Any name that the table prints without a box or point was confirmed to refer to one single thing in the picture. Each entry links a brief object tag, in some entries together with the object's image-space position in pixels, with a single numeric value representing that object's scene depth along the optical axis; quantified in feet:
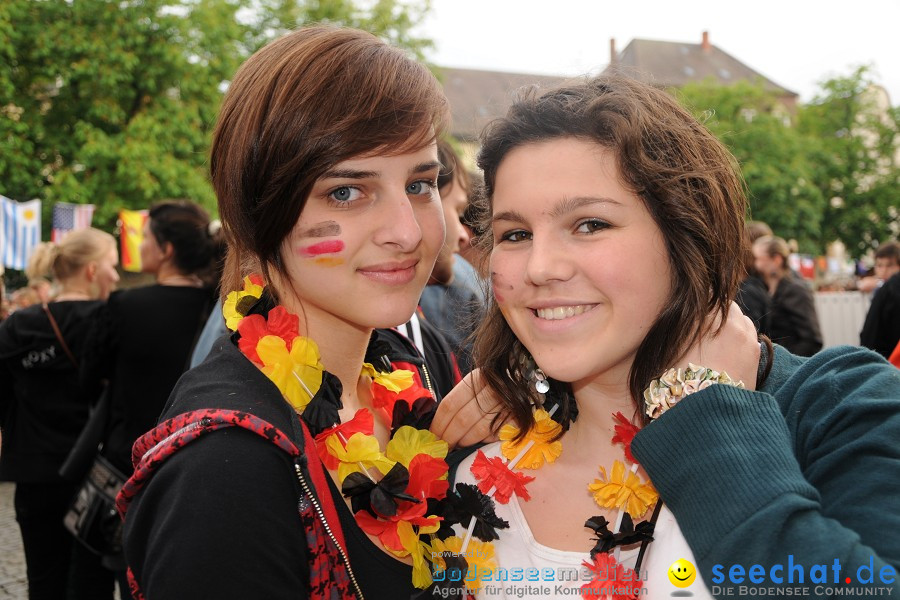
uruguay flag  31.17
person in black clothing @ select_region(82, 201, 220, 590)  12.37
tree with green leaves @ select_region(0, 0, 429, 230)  48.83
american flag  35.91
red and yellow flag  30.94
